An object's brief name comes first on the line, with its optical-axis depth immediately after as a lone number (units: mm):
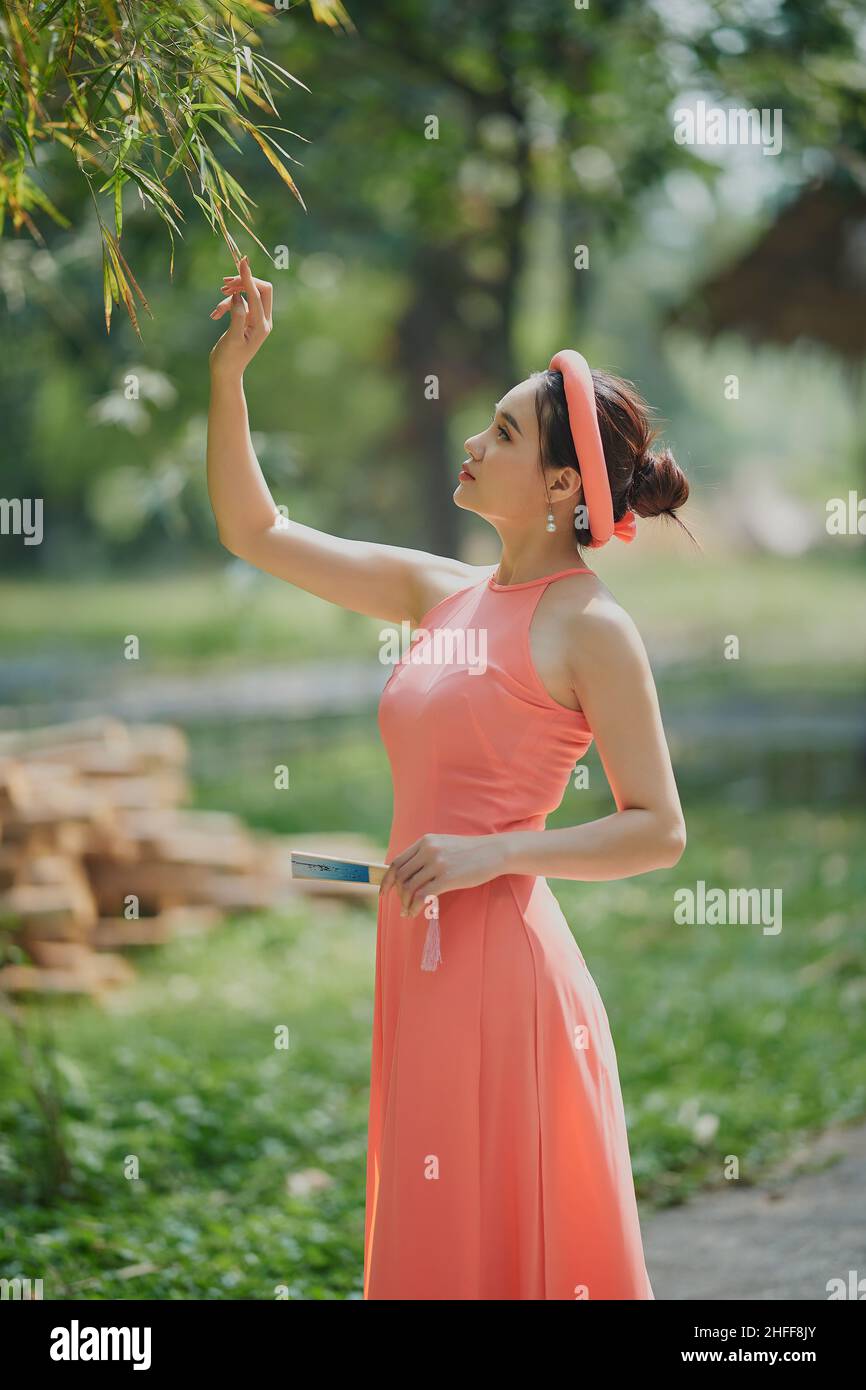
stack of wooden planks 5645
